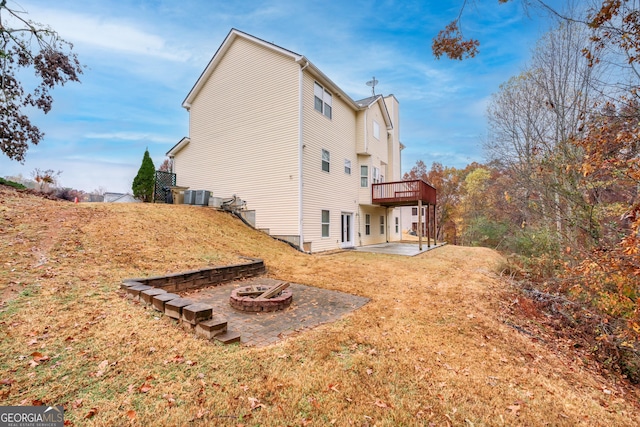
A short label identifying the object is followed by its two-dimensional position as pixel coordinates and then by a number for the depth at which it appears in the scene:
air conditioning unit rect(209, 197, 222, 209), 13.56
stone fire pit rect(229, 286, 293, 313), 4.67
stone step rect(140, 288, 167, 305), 4.22
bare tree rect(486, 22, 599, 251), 6.61
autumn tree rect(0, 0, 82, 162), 10.41
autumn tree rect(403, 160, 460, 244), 34.41
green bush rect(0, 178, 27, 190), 10.52
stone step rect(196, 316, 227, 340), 3.40
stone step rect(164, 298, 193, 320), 3.78
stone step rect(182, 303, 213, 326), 3.57
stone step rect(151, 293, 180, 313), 3.99
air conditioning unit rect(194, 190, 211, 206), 13.34
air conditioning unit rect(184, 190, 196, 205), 13.48
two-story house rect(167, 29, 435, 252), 11.87
